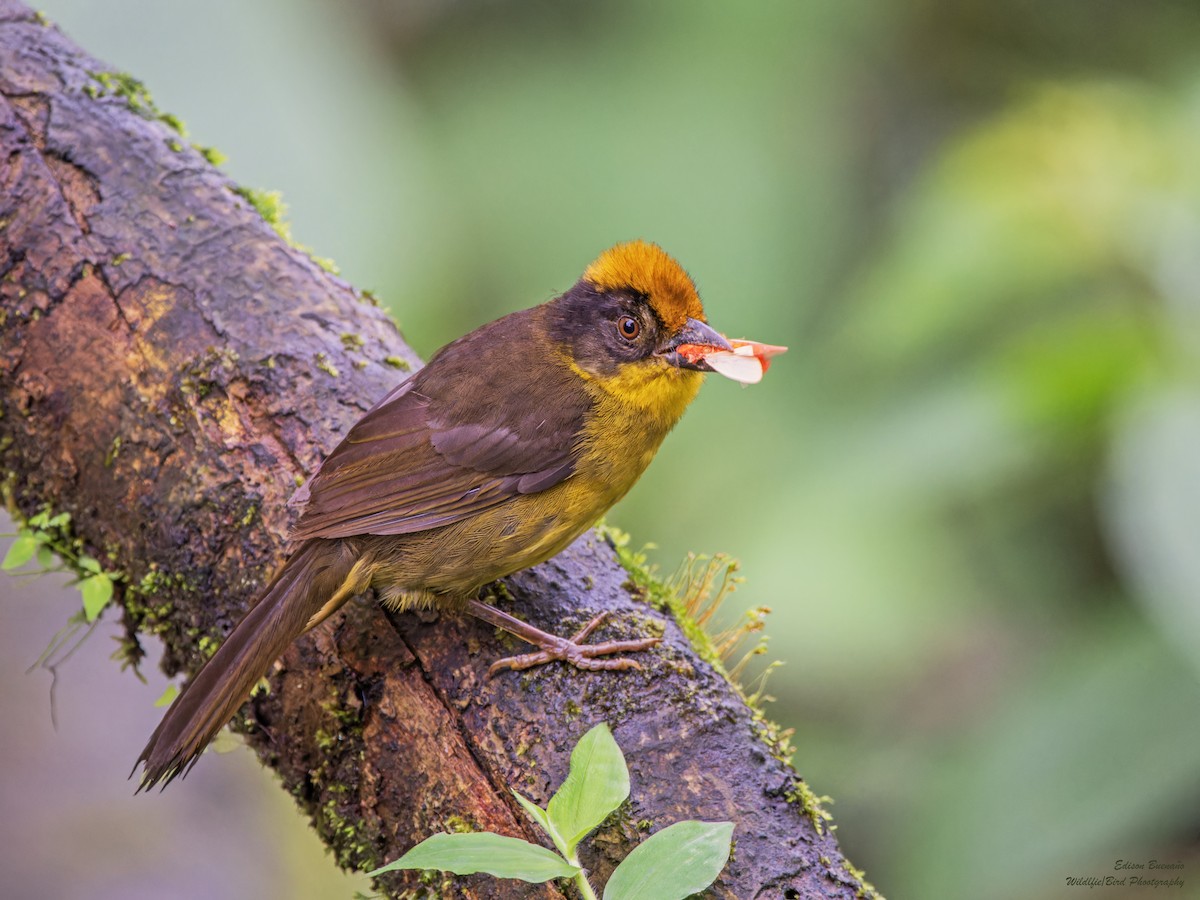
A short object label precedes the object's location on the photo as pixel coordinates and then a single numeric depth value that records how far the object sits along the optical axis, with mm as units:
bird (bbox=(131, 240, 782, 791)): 4809
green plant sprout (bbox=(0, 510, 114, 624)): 5375
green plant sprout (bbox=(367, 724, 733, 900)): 3236
